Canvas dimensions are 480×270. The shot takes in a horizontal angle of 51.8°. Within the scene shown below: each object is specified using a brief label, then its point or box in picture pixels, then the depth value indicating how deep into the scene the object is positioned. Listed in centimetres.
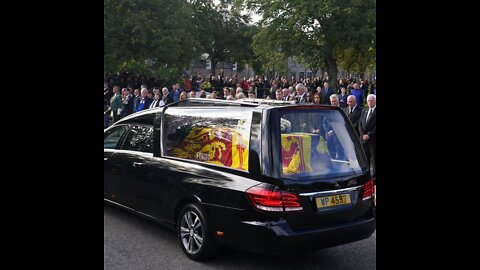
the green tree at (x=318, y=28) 3094
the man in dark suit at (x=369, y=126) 937
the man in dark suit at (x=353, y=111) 986
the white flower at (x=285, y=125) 473
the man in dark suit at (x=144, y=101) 1481
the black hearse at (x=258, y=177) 450
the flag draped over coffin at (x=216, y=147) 479
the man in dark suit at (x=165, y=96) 1433
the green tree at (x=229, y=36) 5256
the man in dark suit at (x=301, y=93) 1230
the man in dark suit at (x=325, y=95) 1584
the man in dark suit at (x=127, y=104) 1582
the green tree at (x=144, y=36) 2456
